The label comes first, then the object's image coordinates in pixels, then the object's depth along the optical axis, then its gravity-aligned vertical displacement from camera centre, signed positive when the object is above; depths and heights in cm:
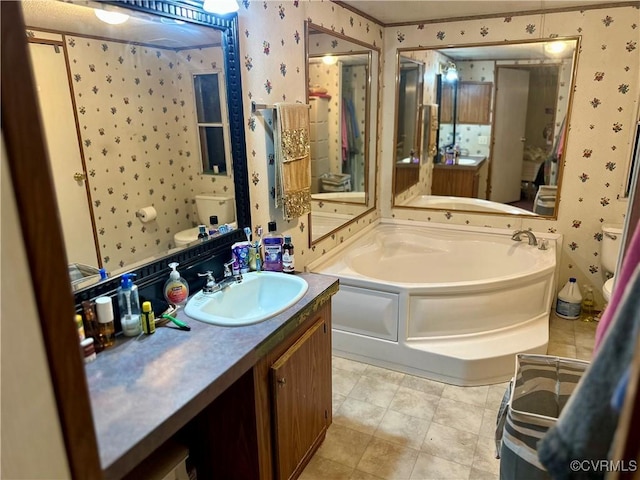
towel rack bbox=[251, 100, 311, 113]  218 +11
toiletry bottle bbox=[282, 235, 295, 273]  222 -63
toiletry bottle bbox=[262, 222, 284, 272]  218 -59
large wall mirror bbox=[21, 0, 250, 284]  141 +4
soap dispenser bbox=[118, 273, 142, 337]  154 -60
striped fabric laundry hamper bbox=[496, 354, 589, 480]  152 -99
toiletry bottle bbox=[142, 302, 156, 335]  154 -63
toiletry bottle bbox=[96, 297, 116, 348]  144 -59
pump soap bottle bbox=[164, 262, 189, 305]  173 -59
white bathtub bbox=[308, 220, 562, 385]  266 -120
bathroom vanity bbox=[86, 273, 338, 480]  114 -75
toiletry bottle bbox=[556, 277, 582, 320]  337 -131
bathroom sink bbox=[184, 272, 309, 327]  178 -70
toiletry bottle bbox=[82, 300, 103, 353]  143 -60
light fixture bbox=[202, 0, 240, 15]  175 +48
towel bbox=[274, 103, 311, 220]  227 -15
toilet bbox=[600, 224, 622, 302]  310 -85
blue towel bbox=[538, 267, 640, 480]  71 -45
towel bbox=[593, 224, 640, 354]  84 -31
